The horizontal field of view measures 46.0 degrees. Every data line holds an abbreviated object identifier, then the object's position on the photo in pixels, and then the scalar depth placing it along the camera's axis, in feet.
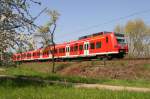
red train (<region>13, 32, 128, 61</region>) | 60.61
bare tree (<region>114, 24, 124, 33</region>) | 154.31
